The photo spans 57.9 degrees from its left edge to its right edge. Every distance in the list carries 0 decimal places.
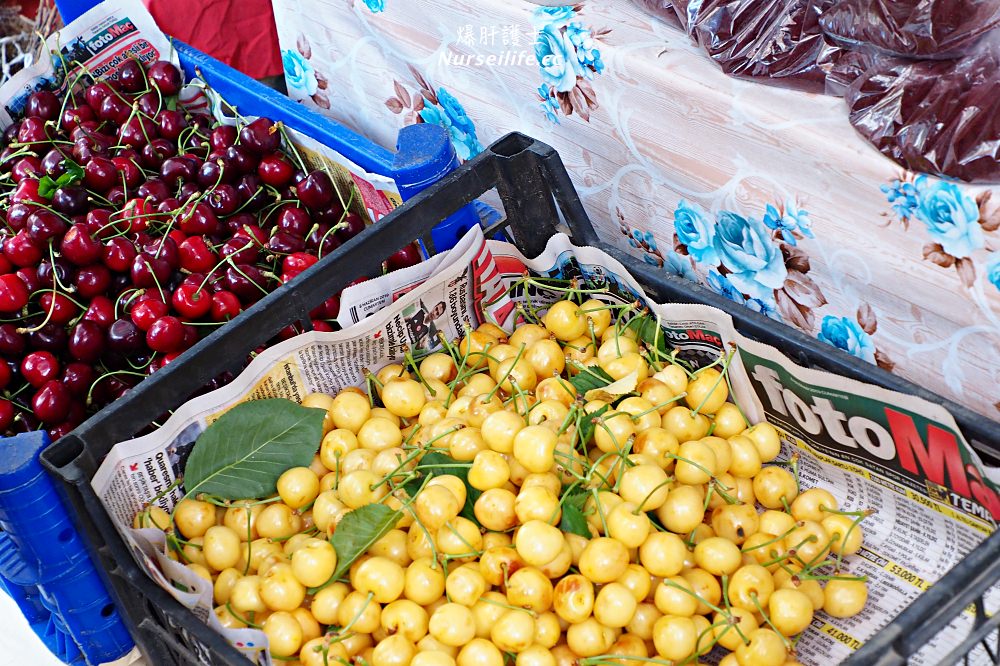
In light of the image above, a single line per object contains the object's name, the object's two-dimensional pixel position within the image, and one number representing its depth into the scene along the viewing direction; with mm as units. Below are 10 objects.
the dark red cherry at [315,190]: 1567
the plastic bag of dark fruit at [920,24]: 867
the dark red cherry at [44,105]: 1867
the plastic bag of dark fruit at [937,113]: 871
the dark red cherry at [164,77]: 1850
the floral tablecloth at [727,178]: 953
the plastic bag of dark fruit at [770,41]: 1049
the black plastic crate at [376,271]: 723
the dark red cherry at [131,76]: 1891
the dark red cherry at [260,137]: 1653
